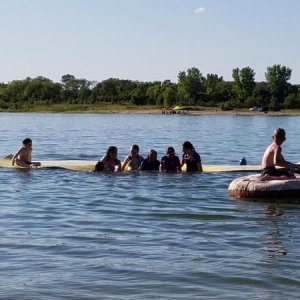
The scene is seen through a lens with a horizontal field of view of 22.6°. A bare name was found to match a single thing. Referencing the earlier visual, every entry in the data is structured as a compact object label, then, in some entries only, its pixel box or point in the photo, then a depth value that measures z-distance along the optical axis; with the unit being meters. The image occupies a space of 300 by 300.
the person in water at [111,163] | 21.42
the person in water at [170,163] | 21.03
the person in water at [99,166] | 21.59
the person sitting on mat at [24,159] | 22.40
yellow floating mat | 21.88
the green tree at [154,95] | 139.88
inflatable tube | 15.65
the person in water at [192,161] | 21.08
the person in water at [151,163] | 21.28
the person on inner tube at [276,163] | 15.49
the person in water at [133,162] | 21.48
